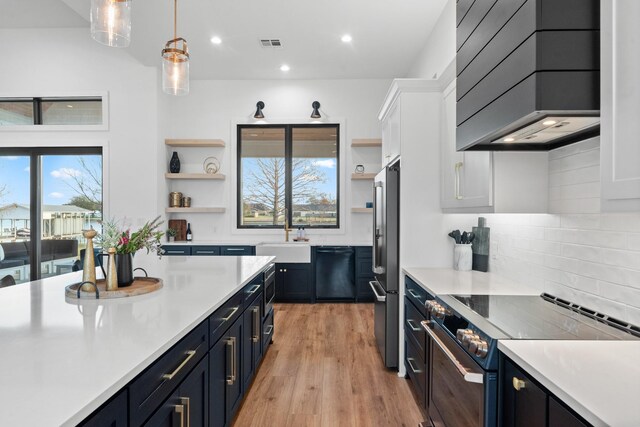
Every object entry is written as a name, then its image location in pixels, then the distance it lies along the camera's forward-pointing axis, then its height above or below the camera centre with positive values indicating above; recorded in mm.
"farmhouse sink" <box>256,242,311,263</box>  5152 -520
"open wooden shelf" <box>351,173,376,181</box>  5393 +567
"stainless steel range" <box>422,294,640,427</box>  1370 -494
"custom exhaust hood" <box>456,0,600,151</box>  1262 +541
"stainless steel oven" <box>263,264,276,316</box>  3114 -658
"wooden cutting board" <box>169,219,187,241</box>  5609 -198
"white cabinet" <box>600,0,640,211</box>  999 +315
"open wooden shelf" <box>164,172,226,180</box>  5438 +581
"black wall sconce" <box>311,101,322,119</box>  5562 +1572
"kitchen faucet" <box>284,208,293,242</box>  5609 -189
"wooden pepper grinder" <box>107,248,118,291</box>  1811 -299
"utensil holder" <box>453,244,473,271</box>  2826 -331
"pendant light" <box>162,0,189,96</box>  2557 +1029
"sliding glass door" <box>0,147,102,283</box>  5387 +165
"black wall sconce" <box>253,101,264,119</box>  5539 +1573
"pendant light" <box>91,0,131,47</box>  1947 +1048
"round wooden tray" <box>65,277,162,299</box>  1743 -381
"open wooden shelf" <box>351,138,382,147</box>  5371 +1063
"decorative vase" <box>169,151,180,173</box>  5590 +766
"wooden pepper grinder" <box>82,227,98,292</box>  1786 -244
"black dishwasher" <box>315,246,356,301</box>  5180 -835
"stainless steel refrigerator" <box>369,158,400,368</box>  2936 -383
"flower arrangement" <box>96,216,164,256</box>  1886 -134
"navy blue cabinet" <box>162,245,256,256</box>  5117 -506
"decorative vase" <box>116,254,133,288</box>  1883 -285
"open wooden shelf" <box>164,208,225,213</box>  5438 +62
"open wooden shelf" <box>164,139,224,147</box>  5461 +1080
